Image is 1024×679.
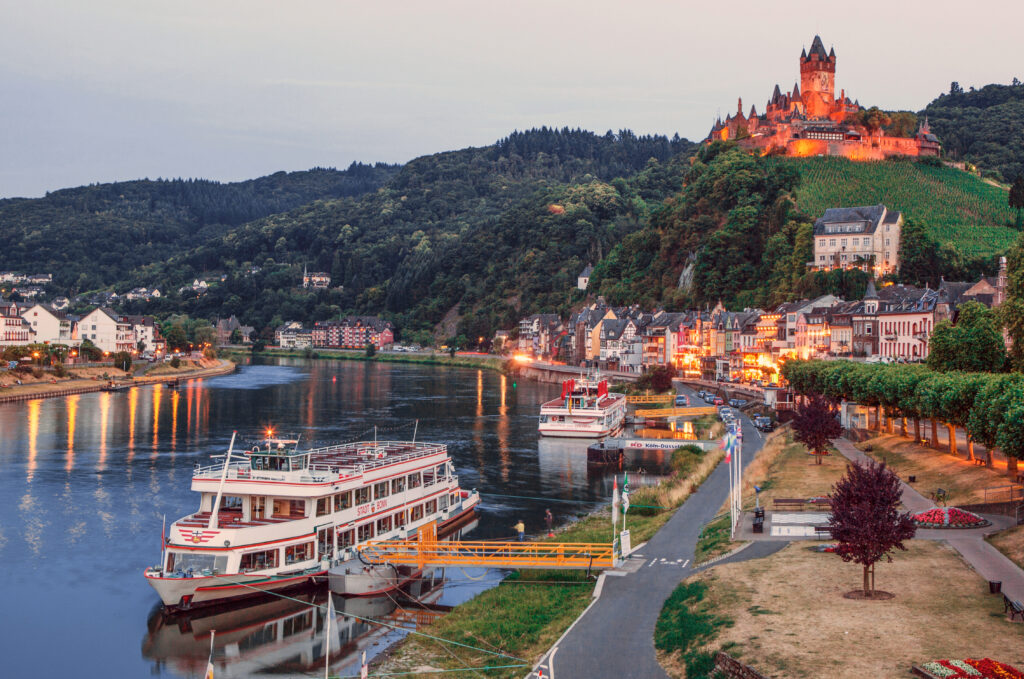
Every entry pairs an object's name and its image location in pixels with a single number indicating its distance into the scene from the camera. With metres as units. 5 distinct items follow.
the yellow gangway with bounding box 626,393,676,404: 109.69
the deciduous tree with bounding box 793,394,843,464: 56.28
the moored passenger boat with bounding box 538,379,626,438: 83.62
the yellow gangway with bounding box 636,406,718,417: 91.63
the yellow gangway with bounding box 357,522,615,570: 34.16
